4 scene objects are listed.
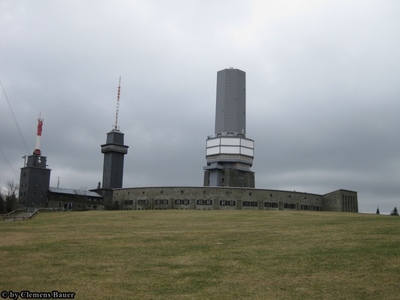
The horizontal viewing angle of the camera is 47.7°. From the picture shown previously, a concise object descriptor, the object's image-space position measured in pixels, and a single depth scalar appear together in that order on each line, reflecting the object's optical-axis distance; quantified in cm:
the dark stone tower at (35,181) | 9040
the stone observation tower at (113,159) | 11050
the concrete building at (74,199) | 9448
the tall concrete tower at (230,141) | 11056
